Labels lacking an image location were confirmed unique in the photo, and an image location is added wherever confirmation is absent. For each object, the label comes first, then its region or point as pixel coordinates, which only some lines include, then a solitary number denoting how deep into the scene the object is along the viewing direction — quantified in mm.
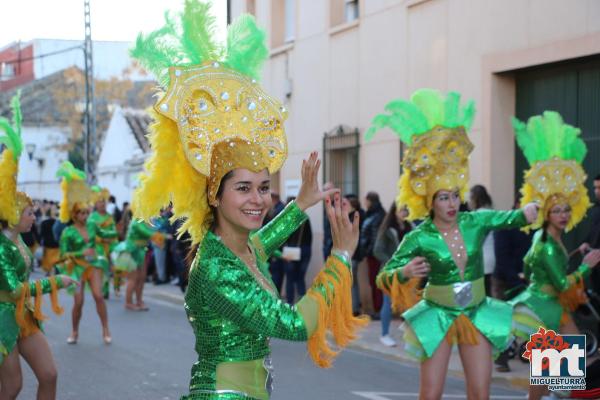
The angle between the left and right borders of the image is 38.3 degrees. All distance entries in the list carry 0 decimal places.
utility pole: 24922
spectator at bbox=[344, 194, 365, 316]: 12271
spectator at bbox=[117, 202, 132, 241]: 18433
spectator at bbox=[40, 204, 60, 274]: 17875
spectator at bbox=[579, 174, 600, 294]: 8273
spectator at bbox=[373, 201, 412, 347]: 10438
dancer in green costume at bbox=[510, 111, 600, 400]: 6938
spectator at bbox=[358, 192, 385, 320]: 12031
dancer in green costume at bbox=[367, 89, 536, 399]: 5762
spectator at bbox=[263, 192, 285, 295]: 14250
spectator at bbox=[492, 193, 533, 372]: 9195
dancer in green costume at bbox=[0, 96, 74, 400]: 5699
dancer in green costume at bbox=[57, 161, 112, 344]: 10430
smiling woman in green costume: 3336
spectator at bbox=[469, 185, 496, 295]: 9664
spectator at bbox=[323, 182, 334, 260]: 13344
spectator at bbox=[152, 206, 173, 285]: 18655
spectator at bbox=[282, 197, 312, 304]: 13391
